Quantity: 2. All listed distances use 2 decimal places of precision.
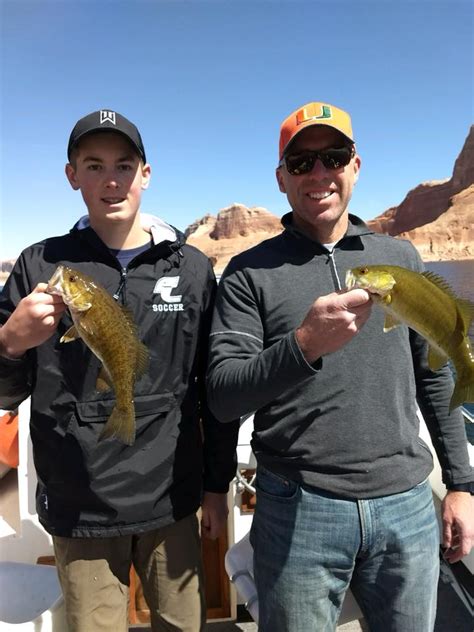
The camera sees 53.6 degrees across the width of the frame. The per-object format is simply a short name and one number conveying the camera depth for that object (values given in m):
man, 2.06
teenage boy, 2.27
